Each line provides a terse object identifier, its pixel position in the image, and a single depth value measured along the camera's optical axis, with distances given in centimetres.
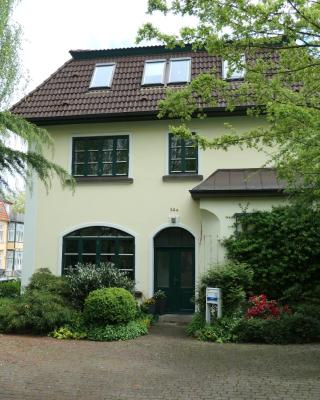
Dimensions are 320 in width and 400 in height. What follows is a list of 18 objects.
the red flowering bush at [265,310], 1145
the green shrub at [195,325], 1169
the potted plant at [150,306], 1441
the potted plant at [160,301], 1469
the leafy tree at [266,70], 683
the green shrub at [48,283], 1306
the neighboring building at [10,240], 6259
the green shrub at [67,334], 1145
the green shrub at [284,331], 1052
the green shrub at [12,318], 1173
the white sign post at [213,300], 1166
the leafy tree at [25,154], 639
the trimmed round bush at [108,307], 1155
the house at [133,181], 1510
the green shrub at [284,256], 1276
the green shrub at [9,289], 1702
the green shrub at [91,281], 1292
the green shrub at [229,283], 1183
